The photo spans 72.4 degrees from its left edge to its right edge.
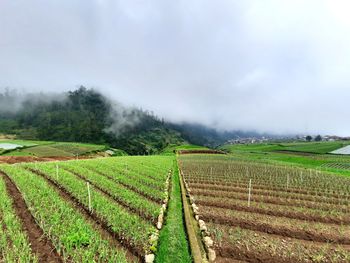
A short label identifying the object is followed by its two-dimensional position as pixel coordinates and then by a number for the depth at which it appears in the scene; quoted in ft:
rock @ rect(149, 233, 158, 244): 33.94
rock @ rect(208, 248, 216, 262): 31.32
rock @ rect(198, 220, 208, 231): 40.07
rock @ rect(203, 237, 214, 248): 34.68
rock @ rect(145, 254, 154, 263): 28.86
